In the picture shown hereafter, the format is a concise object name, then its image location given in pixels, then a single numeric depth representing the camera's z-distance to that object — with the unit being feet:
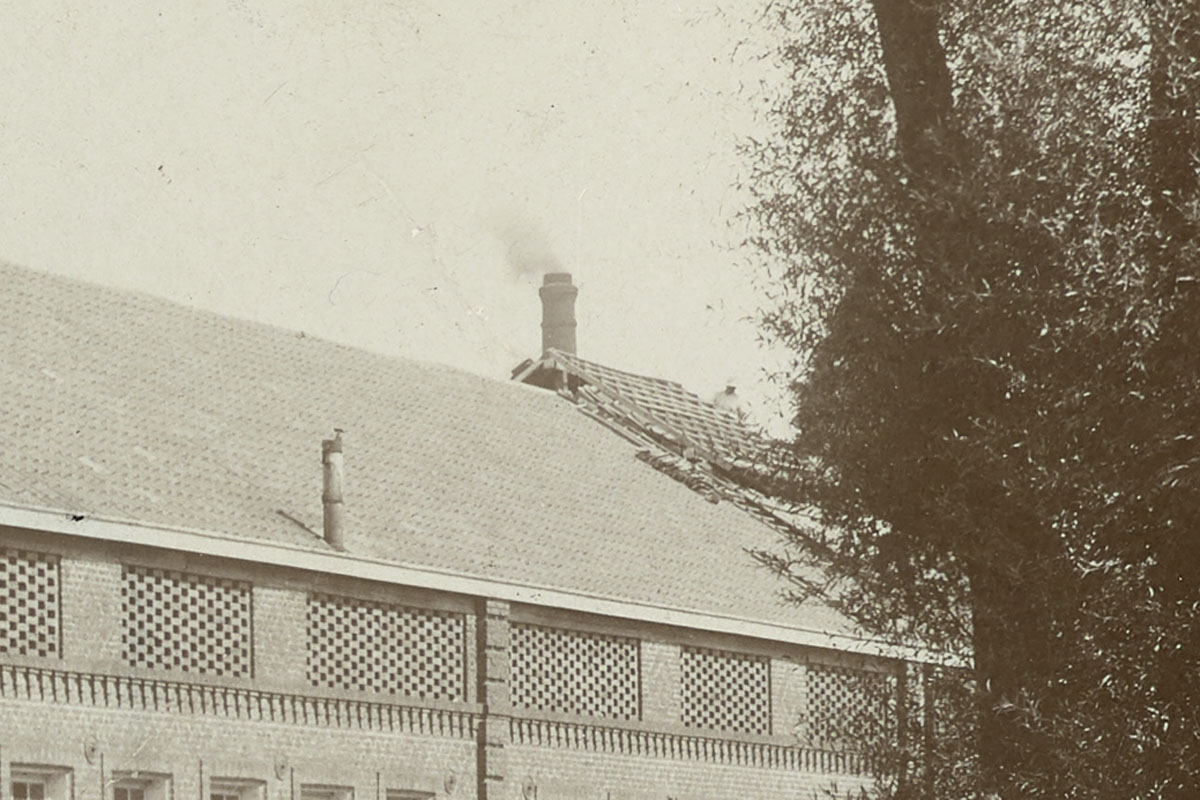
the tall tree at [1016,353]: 55.06
